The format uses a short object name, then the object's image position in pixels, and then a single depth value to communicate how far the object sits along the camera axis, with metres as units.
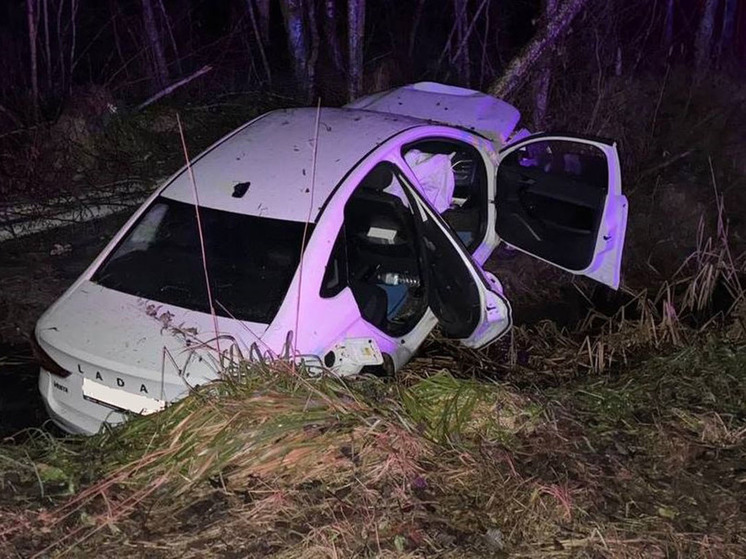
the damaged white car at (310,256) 3.71
